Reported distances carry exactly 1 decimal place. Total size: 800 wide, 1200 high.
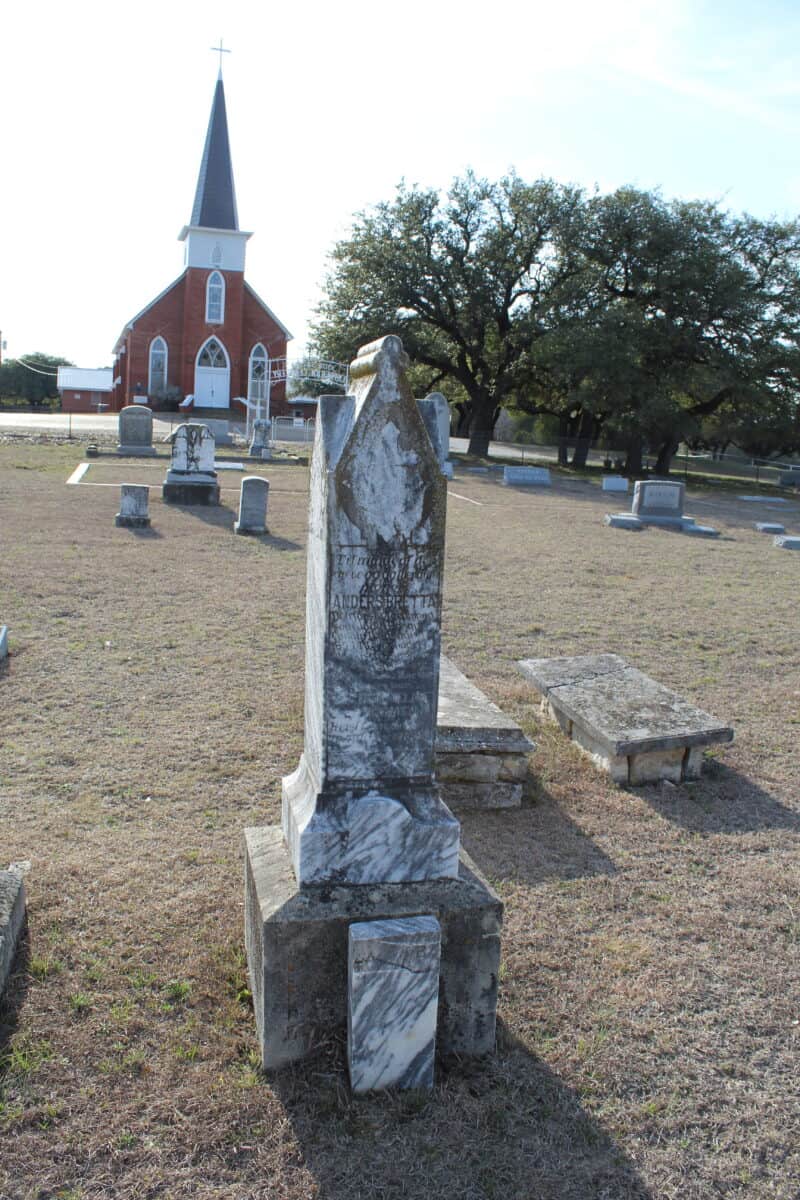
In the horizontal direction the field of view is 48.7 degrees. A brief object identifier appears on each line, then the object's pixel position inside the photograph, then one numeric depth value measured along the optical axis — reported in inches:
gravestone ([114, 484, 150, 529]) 505.0
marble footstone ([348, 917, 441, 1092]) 106.2
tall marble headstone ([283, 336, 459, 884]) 104.9
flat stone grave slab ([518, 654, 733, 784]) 198.5
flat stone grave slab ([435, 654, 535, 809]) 186.7
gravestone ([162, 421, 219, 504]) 606.5
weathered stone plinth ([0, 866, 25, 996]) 120.5
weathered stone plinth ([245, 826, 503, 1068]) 108.3
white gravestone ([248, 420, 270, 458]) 1018.7
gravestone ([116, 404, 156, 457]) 976.3
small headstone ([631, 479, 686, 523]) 681.0
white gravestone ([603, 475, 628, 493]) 964.6
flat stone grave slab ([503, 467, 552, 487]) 953.5
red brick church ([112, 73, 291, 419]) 1728.6
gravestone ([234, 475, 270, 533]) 505.0
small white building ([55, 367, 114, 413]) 2128.4
